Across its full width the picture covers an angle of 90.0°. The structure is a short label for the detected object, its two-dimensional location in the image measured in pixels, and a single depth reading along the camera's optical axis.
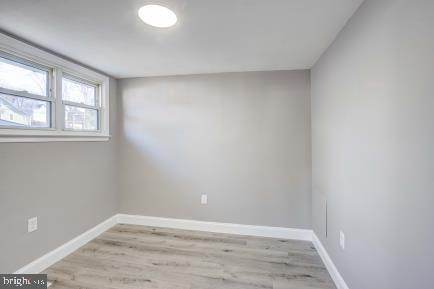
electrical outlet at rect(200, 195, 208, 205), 3.05
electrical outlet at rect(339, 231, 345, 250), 1.80
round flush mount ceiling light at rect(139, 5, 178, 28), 1.50
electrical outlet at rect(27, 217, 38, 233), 2.03
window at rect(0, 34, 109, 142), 1.90
